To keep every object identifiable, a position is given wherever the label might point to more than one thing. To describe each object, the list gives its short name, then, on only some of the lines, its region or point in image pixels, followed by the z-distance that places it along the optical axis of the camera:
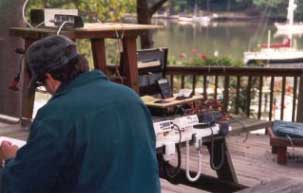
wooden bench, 4.67
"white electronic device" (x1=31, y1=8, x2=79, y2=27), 3.57
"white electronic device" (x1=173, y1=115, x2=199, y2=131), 3.28
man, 1.68
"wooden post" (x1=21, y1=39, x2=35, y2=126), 3.72
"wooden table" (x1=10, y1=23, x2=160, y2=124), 3.60
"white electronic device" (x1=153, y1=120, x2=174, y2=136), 3.15
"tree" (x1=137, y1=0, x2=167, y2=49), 6.48
